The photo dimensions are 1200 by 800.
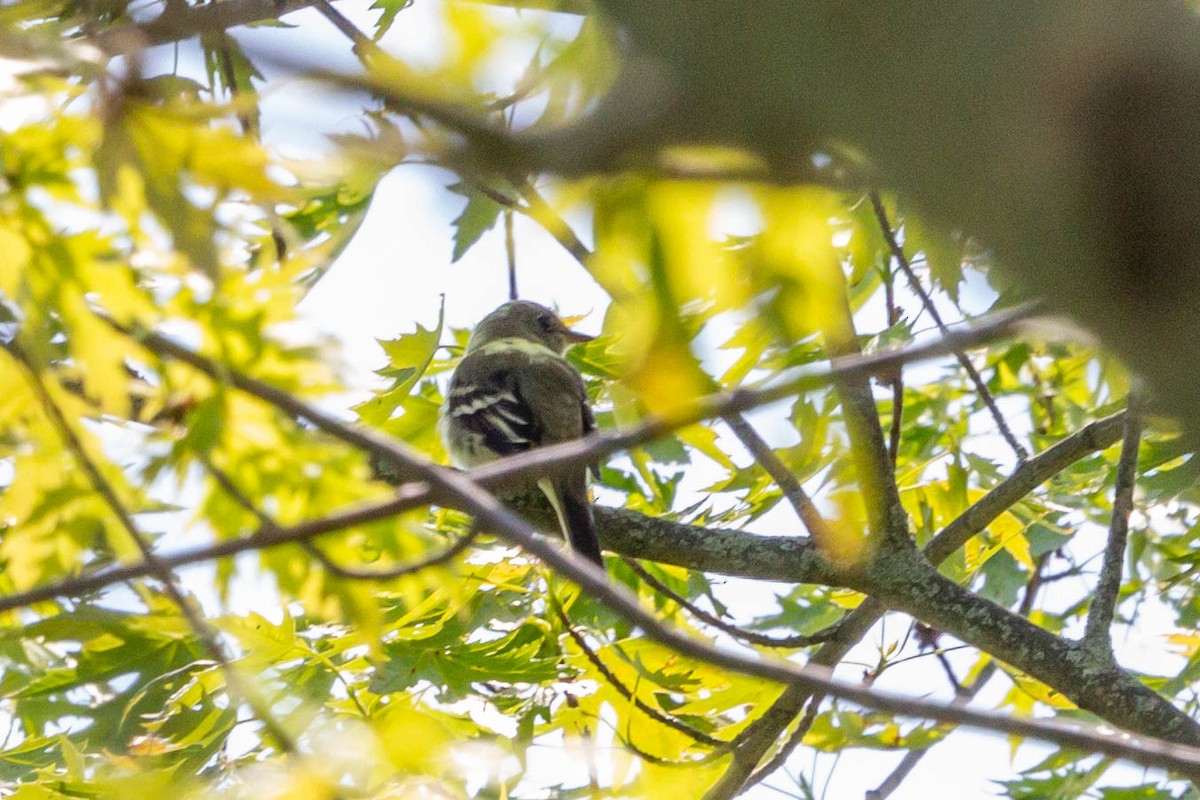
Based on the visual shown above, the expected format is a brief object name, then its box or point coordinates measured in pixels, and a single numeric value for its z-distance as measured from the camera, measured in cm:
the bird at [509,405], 1104
